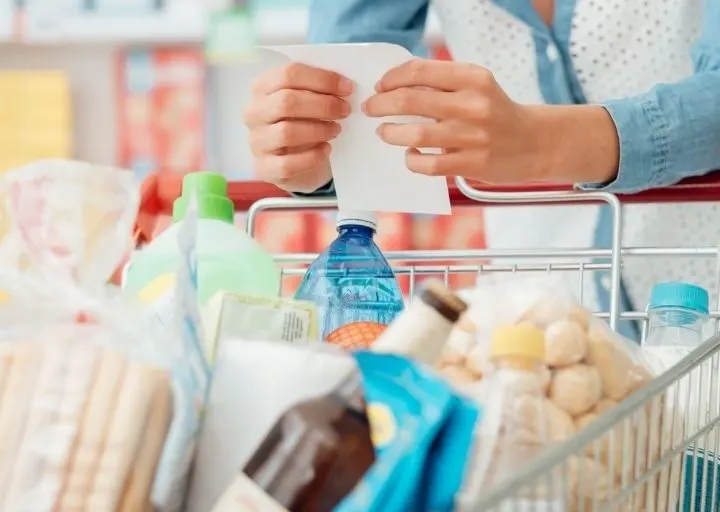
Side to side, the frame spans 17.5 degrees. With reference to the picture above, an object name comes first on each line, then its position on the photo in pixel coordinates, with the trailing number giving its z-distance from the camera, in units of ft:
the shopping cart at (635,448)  4.32
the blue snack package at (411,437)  4.23
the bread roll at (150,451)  4.40
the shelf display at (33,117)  11.50
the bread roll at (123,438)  4.38
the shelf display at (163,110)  11.62
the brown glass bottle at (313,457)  4.28
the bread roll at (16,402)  4.41
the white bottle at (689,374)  4.83
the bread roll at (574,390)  4.53
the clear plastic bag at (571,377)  4.49
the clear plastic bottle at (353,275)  5.49
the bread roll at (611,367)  4.60
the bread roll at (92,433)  4.38
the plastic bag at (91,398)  4.39
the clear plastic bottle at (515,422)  4.34
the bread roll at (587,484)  4.44
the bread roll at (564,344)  4.56
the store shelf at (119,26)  11.17
